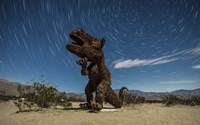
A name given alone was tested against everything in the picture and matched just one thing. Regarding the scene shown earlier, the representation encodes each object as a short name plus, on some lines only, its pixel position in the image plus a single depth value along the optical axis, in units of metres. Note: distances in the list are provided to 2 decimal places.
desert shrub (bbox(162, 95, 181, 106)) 12.55
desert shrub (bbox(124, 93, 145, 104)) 11.95
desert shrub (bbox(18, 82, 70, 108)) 7.65
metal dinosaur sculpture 5.99
